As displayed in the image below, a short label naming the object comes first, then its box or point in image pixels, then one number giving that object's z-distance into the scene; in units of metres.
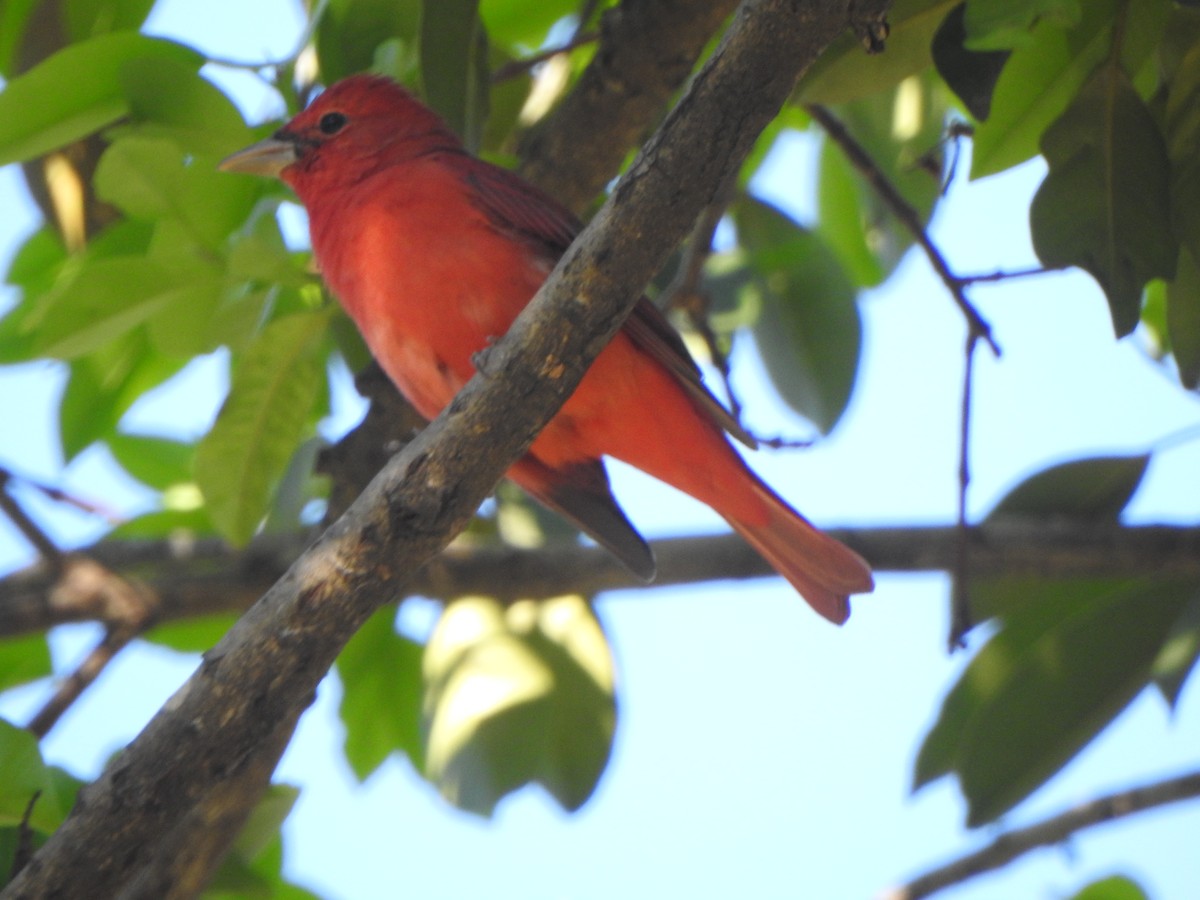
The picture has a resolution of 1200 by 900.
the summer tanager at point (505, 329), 6.58
